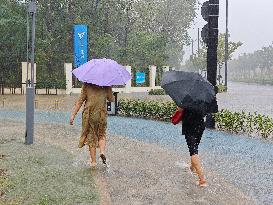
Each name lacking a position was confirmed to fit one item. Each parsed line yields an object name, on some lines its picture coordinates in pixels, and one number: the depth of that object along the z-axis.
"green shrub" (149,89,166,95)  32.34
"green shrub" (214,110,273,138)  12.53
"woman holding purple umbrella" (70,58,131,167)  7.35
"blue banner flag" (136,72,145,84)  35.28
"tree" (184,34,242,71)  58.00
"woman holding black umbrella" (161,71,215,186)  6.66
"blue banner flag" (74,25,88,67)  27.59
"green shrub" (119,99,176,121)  15.45
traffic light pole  12.94
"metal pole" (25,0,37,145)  10.04
